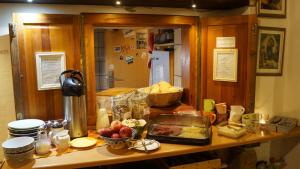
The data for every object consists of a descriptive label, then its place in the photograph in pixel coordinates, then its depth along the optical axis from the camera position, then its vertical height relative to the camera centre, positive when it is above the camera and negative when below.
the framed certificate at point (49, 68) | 1.75 +0.00
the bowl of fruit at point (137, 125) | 1.74 -0.39
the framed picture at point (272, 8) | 1.99 +0.45
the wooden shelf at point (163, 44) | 2.56 +0.23
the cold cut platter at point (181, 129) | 1.67 -0.43
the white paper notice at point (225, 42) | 1.98 +0.19
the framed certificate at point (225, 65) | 1.98 +0.01
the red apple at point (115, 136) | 1.57 -0.41
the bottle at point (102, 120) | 1.85 -0.37
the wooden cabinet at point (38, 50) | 1.69 +0.12
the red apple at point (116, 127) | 1.62 -0.37
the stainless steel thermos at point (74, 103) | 1.67 -0.23
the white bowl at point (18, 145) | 1.39 -0.42
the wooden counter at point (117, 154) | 1.43 -0.51
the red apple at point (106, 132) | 1.61 -0.40
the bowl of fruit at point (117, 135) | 1.57 -0.41
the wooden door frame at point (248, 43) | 1.88 +0.17
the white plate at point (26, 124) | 1.60 -0.35
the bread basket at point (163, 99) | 2.13 -0.26
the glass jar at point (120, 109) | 1.91 -0.30
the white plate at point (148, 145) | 1.58 -0.48
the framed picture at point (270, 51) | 2.03 +0.12
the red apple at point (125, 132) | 1.59 -0.39
